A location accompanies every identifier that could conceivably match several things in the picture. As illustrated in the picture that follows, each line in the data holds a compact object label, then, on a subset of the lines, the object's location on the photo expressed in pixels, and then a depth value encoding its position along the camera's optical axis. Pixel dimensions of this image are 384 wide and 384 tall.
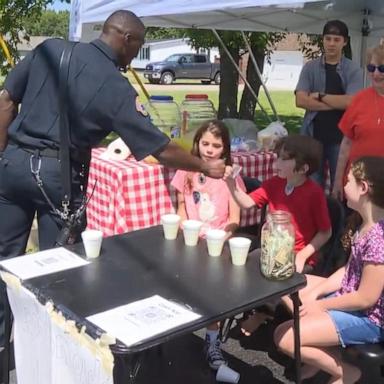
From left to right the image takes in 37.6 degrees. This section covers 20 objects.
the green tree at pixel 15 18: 5.91
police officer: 2.28
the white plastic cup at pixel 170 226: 2.37
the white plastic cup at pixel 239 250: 2.09
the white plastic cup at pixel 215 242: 2.18
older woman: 3.08
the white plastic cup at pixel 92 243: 2.12
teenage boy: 3.94
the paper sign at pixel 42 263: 1.99
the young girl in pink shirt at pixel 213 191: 3.06
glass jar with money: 1.98
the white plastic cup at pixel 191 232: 2.30
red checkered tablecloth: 3.15
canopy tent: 3.76
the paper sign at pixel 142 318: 1.58
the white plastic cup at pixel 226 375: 2.71
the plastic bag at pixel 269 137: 3.90
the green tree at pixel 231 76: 9.59
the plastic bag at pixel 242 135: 3.83
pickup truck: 29.31
